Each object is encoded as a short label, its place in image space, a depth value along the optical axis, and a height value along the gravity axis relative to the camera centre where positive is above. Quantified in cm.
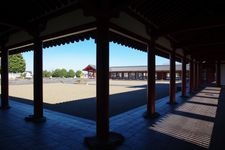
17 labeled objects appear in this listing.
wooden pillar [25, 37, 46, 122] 499 -28
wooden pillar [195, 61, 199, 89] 1421 +20
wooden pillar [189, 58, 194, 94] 1173 -46
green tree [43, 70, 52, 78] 4334 +30
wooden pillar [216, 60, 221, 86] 1557 -1
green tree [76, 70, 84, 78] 4441 +13
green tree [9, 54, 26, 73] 3497 +251
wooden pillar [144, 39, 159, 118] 561 -29
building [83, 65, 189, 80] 3171 +50
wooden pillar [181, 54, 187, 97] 1000 -19
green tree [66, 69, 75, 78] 4391 +42
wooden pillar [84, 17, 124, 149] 344 -32
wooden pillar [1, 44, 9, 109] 663 -19
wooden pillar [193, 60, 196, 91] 1322 -26
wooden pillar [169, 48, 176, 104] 786 -20
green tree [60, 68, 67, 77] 4317 +56
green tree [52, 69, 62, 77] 4302 +42
